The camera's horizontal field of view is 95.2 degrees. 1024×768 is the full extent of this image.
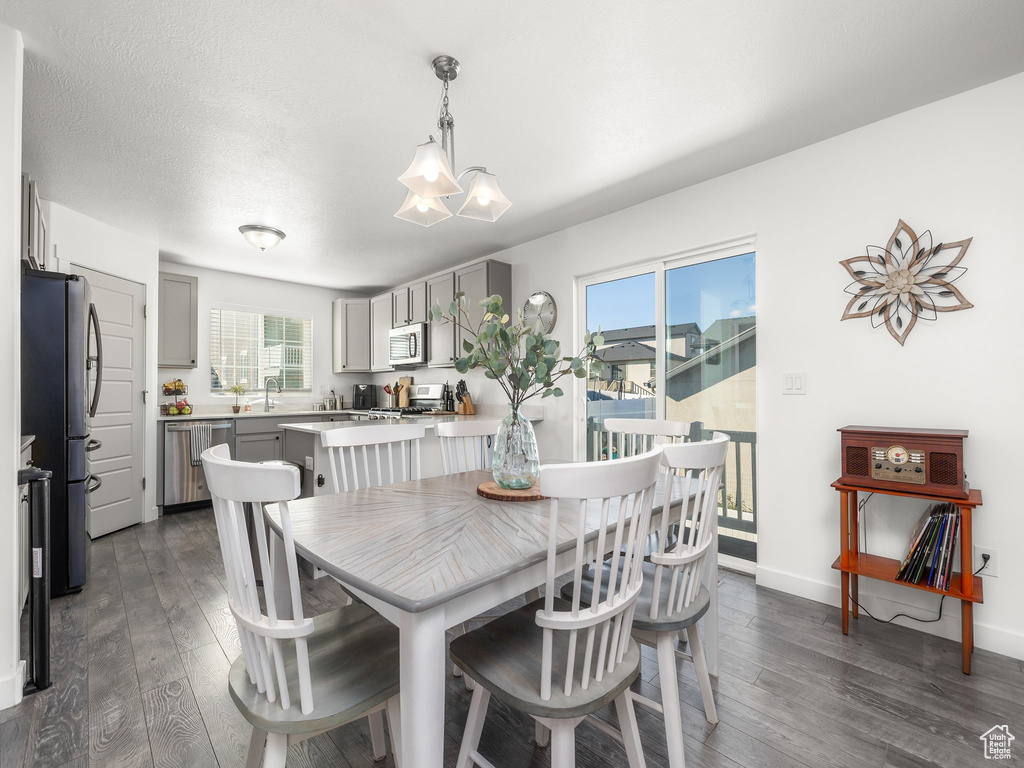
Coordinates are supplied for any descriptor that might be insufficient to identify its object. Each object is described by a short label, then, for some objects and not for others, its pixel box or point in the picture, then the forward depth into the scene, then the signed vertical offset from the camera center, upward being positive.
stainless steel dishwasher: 4.21 -0.75
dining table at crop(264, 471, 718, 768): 0.89 -0.39
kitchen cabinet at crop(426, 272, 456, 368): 4.45 +0.55
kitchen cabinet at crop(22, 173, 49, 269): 2.27 +0.87
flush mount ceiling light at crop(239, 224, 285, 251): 3.60 +1.21
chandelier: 1.57 +0.73
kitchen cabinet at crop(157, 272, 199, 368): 4.38 +0.66
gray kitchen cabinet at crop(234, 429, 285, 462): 4.62 -0.58
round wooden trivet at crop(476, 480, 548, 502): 1.58 -0.37
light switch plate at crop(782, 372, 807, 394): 2.55 +0.02
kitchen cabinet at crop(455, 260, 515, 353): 4.08 +0.94
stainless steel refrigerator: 2.35 -0.04
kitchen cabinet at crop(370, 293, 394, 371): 5.29 +0.68
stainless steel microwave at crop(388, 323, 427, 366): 4.75 +0.45
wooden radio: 1.93 -0.33
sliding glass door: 2.94 +0.21
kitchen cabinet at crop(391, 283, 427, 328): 4.81 +0.89
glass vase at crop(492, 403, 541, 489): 1.68 -0.25
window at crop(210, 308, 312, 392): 5.01 +0.44
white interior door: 3.57 -0.17
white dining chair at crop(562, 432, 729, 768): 1.28 -0.63
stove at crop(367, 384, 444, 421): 4.84 -0.18
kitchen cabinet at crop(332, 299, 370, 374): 5.64 +0.65
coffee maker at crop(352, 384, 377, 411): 5.85 -0.10
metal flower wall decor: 2.12 +0.49
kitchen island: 2.94 -0.45
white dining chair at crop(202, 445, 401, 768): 0.90 -0.62
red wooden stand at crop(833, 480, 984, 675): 1.85 -0.82
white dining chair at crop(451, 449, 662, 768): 0.96 -0.66
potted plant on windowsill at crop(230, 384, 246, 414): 5.11 -0.01
